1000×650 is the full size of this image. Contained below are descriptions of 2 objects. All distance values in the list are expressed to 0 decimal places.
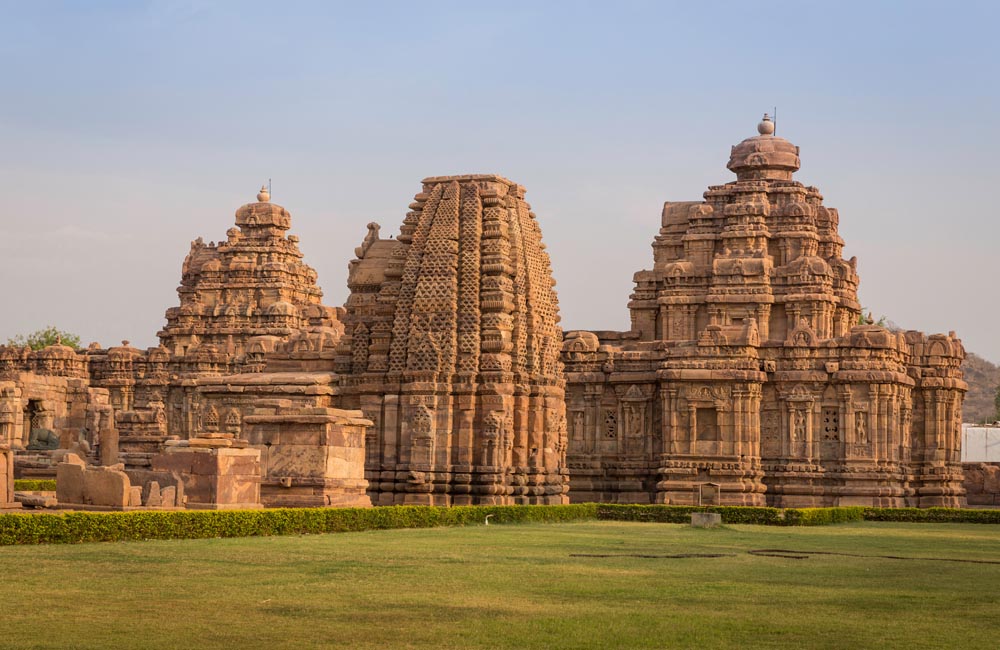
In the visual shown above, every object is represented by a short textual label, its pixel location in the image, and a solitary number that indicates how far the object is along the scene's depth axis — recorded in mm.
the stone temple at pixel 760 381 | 46531
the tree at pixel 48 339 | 115500
